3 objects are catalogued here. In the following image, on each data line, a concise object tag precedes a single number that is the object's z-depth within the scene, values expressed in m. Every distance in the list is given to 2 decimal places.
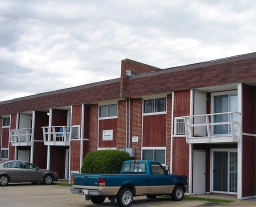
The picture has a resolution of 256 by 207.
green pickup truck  13.95
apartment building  17.97
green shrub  21.06
